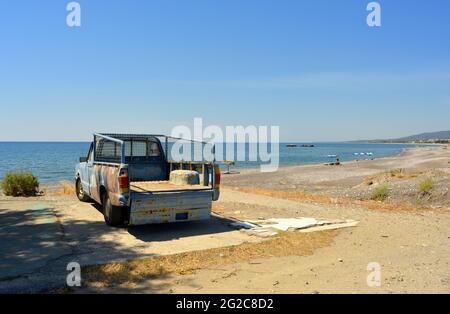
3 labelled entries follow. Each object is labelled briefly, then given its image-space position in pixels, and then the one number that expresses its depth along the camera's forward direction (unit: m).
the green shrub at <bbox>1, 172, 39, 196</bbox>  17.00
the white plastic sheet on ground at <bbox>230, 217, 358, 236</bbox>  8.84
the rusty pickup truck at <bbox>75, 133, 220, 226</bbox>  8.02
